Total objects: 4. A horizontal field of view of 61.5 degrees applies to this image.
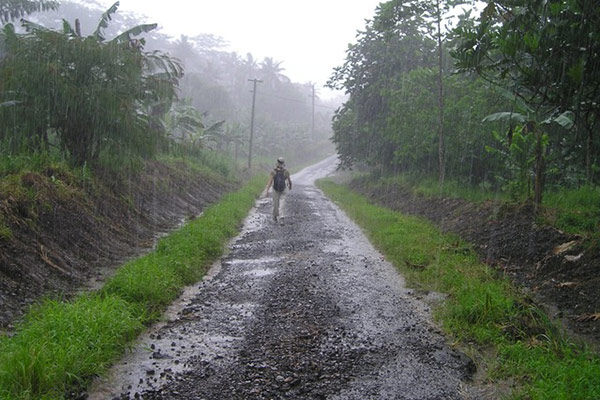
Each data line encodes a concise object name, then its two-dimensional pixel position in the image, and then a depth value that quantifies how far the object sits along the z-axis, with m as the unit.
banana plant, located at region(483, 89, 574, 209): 9.92
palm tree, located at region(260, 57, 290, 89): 71.94
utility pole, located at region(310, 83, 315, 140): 69.69
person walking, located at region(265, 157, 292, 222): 14.27
